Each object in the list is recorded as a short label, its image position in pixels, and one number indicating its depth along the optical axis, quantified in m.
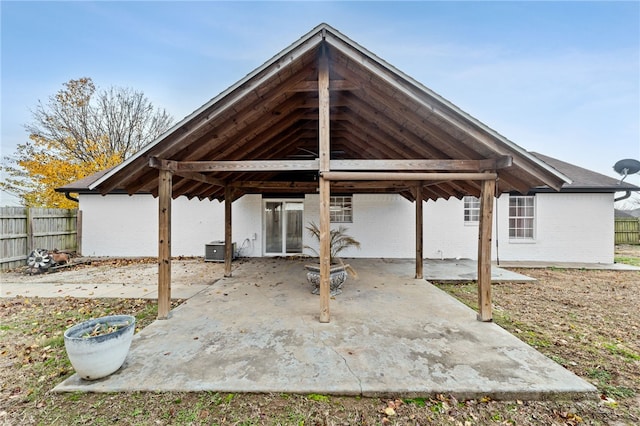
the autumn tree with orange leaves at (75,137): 13.70
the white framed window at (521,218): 9.61
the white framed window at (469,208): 9.78
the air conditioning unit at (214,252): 9.29
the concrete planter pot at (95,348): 2.42
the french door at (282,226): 10.17
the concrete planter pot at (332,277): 5.21
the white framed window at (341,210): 10.21
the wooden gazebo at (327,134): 3.57
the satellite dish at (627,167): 9.83
